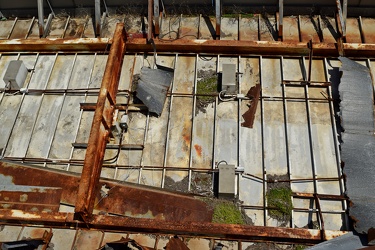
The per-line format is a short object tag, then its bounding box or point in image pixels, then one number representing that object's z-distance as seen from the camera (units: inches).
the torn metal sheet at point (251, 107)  470.7
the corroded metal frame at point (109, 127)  381.7
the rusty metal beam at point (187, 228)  379.2
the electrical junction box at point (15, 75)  517.8
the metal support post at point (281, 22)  542.7
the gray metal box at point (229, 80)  485.4
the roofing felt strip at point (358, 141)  391.5
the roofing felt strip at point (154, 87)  482.3
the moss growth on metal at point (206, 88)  494.6
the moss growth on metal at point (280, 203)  409.7
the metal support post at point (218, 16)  549.0
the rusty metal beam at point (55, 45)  540.1
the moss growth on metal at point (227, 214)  406.3
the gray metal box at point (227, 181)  413.1
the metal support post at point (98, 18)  573.6
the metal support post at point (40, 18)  578.2
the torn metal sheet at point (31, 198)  414.0
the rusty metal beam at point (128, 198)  410.3
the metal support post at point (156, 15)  551.2
